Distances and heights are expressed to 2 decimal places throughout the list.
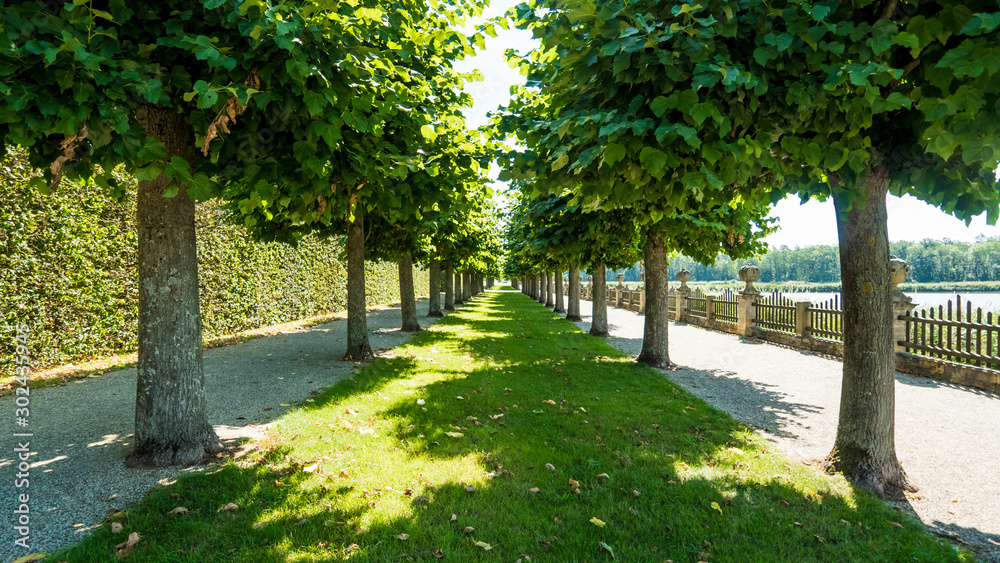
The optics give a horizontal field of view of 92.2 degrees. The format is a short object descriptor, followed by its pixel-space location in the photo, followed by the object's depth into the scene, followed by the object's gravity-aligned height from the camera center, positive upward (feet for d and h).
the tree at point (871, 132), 8.72 +3.20
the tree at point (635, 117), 9.85 +3.62
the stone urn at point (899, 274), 33.32 +0.05
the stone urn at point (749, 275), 52.93 +0.20
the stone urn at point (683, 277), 73.33 +0.03
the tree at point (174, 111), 9.53 +4.01
